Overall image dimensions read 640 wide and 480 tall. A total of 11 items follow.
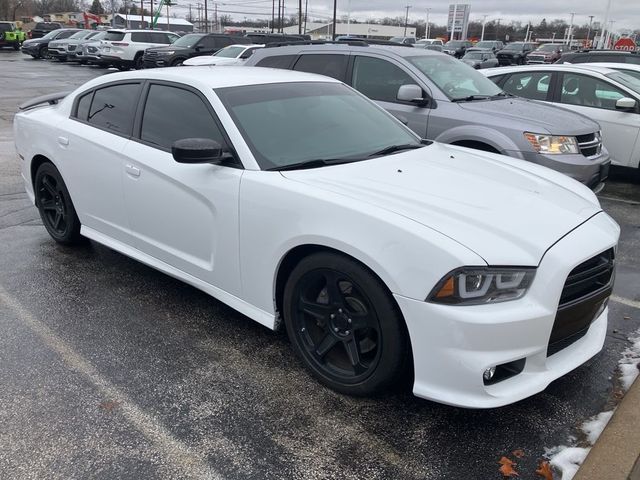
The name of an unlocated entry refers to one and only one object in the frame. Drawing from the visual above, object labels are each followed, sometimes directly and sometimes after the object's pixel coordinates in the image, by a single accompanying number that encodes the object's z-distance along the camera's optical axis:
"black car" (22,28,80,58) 32.88
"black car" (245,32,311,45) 24.67
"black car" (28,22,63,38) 39.88
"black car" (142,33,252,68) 21.38
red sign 26.27
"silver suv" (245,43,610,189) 5.70
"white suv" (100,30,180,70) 24.67
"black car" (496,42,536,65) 30.88
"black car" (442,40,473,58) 36.97
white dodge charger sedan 2.52
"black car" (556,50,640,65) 11.25
